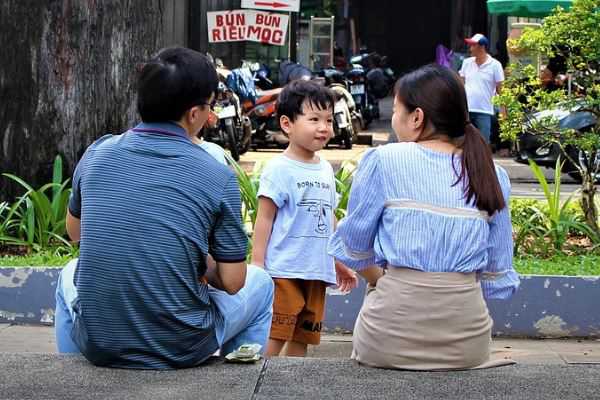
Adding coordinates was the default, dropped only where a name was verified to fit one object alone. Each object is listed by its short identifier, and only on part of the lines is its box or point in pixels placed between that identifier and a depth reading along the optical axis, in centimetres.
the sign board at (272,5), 1897
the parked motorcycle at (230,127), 1552
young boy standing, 543
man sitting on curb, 392
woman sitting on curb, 392
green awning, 1791
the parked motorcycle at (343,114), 1728
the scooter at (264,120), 1741
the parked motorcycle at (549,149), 1240
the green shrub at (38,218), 747
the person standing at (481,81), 1409
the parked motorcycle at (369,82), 2119
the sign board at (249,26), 1892
